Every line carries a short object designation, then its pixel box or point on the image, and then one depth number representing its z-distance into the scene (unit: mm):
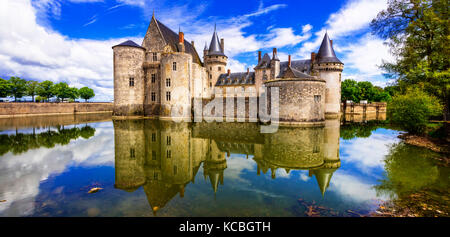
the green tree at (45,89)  47606
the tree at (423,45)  13030
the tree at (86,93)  62050
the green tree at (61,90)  50209
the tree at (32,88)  45584
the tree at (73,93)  53906
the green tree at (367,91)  60344
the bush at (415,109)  13664
